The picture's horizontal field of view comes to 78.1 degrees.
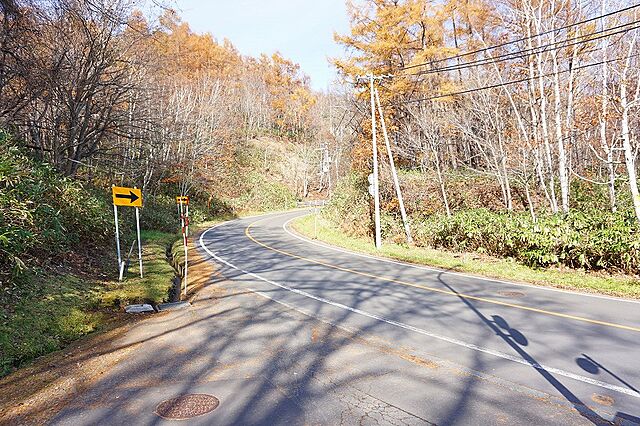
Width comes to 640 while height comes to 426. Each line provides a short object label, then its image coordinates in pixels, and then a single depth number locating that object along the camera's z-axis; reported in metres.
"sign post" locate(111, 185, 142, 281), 10.46
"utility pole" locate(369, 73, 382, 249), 17.25
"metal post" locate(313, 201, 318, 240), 22.63
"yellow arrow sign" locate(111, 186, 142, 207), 10.46
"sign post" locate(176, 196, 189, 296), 10.27
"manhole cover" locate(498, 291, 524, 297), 8.70
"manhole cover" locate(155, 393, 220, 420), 3.96
